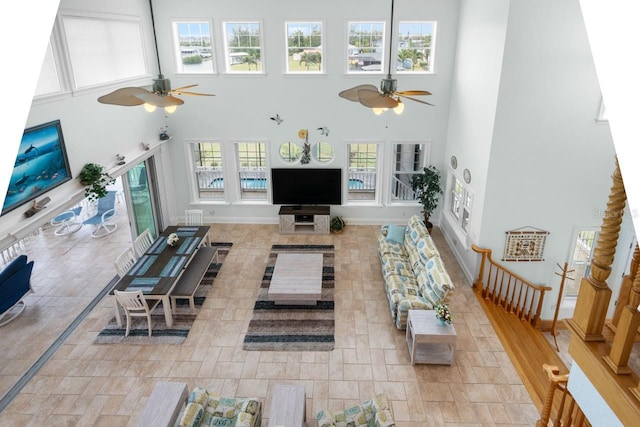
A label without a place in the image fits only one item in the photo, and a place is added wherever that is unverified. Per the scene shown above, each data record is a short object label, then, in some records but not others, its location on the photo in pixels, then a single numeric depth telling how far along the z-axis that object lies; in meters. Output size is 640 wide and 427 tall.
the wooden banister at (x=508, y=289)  7.66
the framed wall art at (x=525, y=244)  7.65
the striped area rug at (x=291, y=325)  6.53
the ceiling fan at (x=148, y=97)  4.14
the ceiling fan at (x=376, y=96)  4.55
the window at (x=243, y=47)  9.27
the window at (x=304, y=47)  9.27
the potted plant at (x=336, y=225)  10.19
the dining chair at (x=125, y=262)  7.27
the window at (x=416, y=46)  9.18
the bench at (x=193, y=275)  7.10
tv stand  10.12
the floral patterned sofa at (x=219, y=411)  4.50
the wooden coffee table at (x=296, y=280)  7.21
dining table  6.77
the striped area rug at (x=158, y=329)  6.61
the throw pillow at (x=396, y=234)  8.79
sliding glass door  8.70
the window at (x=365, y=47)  9.21
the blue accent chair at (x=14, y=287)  6.77
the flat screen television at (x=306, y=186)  10.16
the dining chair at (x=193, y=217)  9.77
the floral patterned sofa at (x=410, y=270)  6.56
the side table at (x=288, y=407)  4.53
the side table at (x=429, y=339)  5.92
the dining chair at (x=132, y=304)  6.47
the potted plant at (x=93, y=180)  6.80
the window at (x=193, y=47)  9.30
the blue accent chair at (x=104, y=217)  10.23
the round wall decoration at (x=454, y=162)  9.26
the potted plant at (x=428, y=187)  9.69
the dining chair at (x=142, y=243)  8.28
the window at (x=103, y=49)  6.68
